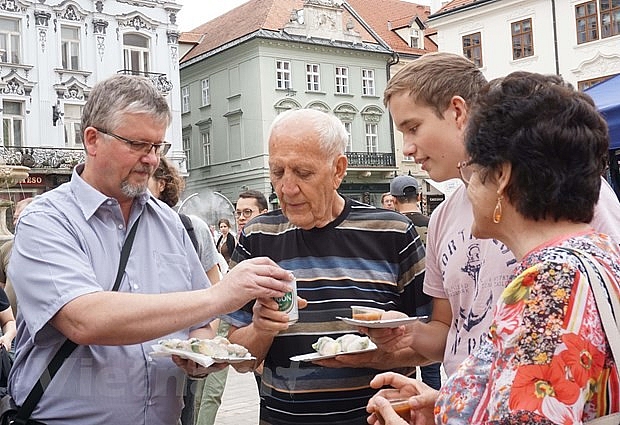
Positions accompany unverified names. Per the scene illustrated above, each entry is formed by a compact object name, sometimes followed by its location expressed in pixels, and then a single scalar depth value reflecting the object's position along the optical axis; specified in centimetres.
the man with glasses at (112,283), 218
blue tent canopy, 473
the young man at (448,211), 228
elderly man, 263
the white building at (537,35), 2641
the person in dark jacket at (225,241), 820
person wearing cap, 691
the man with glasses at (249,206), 741
